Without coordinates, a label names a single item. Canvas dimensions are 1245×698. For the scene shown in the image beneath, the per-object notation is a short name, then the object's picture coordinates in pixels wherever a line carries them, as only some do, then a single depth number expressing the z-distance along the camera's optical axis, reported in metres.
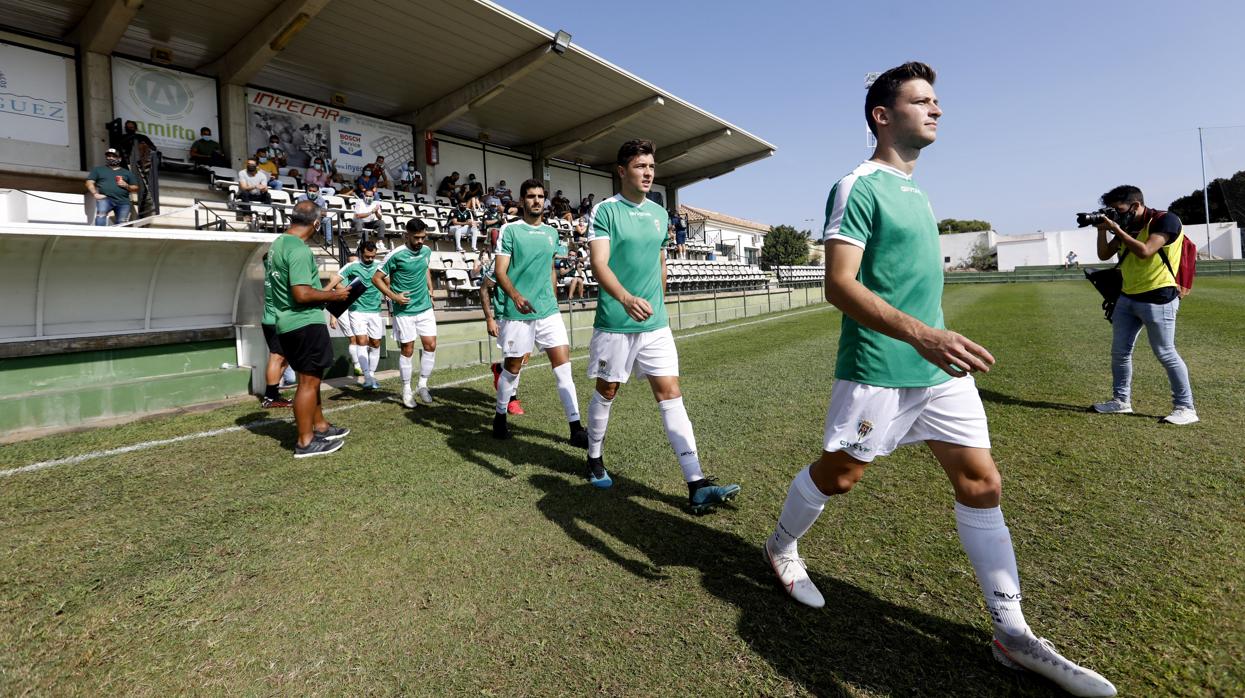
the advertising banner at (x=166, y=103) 13.81
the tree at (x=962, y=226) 105.31
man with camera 4.53
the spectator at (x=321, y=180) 15.09
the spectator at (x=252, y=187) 12.58
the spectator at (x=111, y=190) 10.30
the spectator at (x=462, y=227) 15.77
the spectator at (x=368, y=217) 12.62
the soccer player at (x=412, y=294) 6.71
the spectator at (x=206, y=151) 14.23
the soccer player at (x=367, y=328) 7.46
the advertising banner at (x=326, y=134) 16.34
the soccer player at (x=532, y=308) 4.91
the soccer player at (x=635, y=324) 3.25
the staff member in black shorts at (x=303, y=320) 4.44
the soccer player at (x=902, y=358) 1.87
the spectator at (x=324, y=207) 12.19
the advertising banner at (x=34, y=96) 12.23
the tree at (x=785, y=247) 65.69
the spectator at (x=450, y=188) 19.58
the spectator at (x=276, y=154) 15.37
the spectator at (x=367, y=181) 16.41
